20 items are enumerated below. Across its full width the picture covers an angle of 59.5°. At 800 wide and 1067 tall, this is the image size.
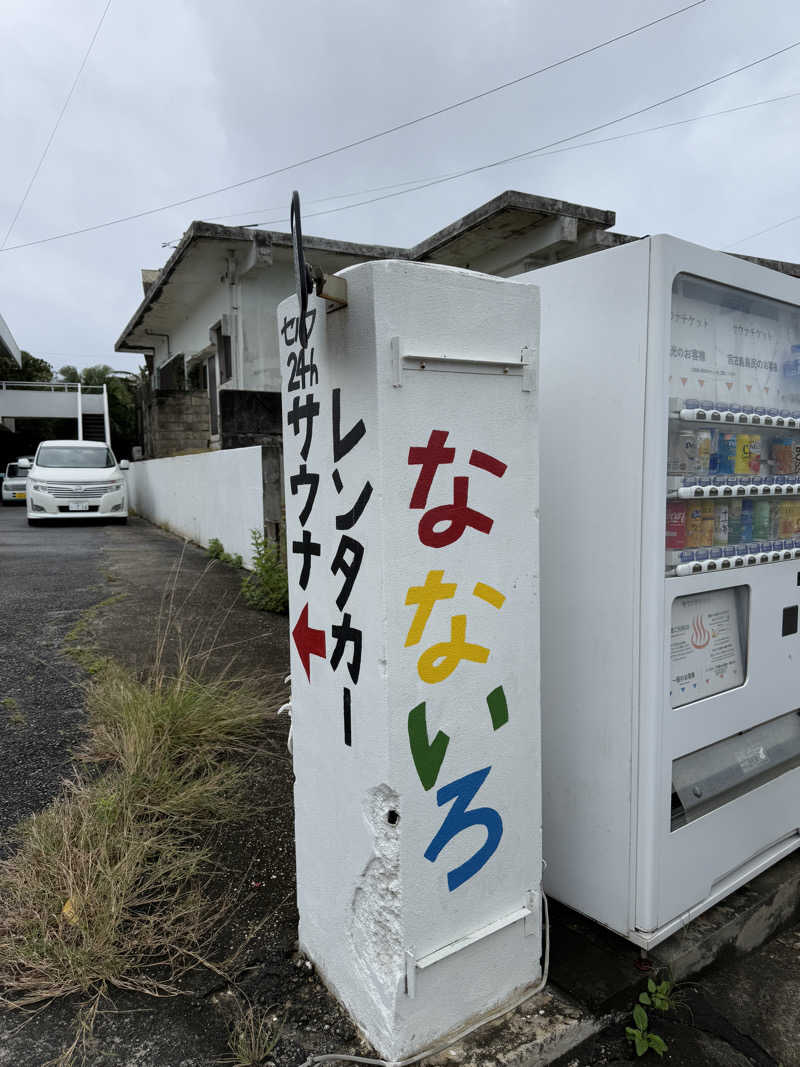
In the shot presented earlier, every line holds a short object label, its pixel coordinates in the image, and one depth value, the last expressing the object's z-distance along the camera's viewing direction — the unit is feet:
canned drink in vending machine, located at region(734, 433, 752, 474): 7.91
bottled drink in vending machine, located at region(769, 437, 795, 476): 8.41
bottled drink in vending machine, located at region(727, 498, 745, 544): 7.98
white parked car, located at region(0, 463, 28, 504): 73.26
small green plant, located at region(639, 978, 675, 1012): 6.47
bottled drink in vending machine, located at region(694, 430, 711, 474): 7.39
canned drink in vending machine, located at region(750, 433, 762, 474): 8.10
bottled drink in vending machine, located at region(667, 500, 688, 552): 7.07
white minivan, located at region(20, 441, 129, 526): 44.80
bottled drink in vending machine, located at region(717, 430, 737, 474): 7.72
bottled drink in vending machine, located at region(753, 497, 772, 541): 8.29
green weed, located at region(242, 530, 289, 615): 20.88
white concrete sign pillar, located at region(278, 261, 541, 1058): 5.50
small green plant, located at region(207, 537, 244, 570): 27.78
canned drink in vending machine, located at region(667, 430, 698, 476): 7.09
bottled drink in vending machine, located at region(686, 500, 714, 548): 7.36
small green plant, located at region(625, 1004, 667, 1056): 6.09
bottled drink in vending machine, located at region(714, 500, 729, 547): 7.75
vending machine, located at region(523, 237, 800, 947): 6.64
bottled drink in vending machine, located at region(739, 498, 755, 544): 8.14
